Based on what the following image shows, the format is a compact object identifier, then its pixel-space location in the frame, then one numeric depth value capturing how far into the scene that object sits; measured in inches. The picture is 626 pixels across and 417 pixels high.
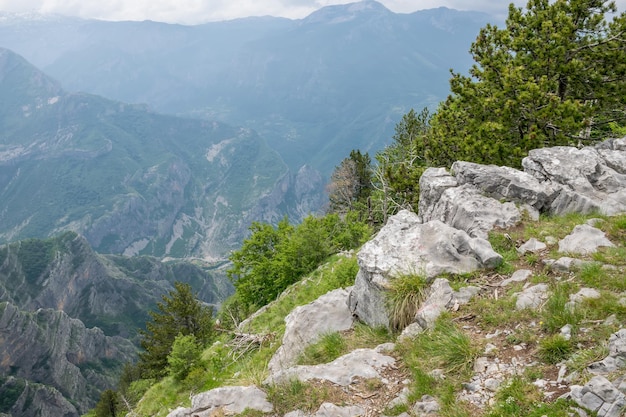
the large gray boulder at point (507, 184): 551.2
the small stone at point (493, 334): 325.1
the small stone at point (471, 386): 282.2
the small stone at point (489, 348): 308.7
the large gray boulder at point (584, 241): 402.6
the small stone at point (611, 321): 288.2
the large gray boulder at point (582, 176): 520.7
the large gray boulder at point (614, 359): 250.5
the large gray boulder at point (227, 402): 335.0
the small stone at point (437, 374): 304.8
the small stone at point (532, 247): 435.2
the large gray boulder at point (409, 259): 427.8
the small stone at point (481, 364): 296.4
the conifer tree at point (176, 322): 1443.2
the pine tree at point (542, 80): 746.8
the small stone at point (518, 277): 388.2
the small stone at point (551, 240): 439.5
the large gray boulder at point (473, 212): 508.7
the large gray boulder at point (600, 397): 222.5
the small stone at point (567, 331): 289.9
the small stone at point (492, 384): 275.9
